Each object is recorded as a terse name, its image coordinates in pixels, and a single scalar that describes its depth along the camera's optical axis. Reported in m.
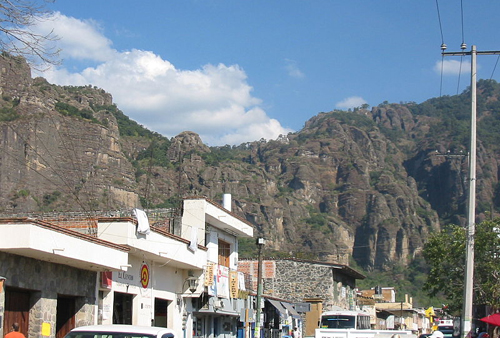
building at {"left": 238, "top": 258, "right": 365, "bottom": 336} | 52.50
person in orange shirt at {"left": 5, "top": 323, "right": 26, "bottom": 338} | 13.28
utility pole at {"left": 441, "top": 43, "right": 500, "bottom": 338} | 20.76
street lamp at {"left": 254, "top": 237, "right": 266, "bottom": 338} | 31.61
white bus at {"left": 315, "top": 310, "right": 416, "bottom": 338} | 34.47
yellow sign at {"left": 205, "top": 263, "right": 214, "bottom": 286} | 30.52
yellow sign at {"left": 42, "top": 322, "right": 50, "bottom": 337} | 17.38
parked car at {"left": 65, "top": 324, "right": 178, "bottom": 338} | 12.60
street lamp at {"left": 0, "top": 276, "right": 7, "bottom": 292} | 15.37
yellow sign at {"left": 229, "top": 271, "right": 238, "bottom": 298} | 34.28
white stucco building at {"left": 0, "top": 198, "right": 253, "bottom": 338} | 17.61
